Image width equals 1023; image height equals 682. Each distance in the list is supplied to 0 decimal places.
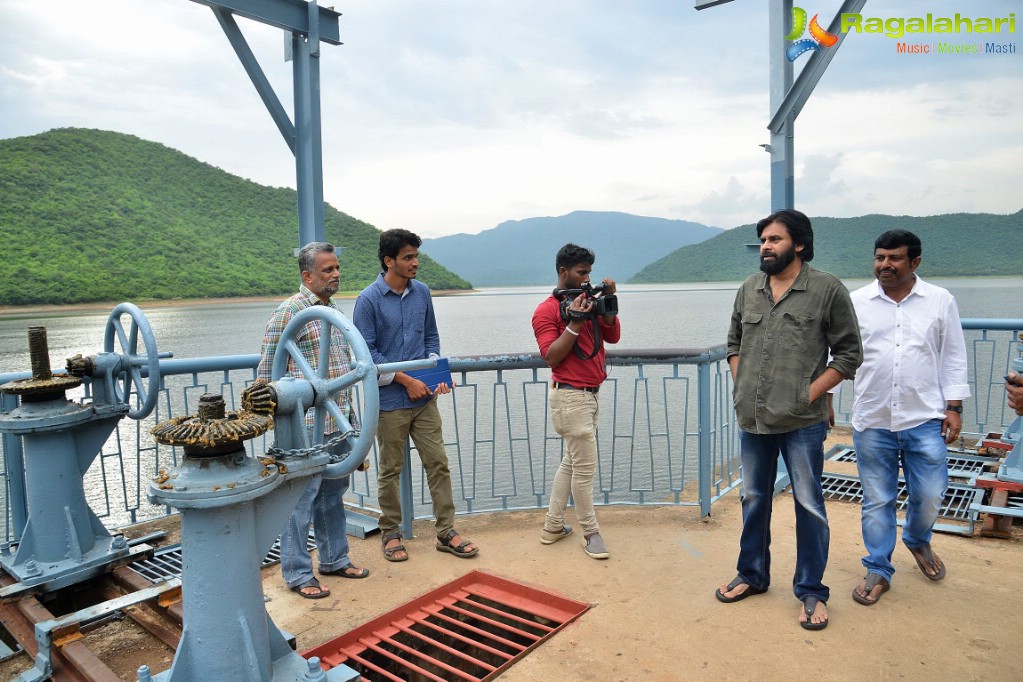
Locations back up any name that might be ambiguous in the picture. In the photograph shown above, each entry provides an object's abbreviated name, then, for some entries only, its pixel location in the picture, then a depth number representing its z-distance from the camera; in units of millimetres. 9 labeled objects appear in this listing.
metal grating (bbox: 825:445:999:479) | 5054
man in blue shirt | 3473
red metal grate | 2670
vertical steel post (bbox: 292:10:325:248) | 4176
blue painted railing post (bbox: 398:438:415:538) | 3893
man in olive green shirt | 2775
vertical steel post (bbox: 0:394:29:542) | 3385
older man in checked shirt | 3123
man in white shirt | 3078
